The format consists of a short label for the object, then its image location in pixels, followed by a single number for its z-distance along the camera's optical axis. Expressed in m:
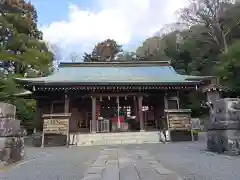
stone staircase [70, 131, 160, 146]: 9.31
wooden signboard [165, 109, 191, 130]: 9.68
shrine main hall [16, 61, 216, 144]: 9.96
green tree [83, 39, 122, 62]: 26.96
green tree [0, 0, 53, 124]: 13.96
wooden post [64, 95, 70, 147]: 10.21
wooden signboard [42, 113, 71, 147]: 9.36
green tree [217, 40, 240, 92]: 15.00
